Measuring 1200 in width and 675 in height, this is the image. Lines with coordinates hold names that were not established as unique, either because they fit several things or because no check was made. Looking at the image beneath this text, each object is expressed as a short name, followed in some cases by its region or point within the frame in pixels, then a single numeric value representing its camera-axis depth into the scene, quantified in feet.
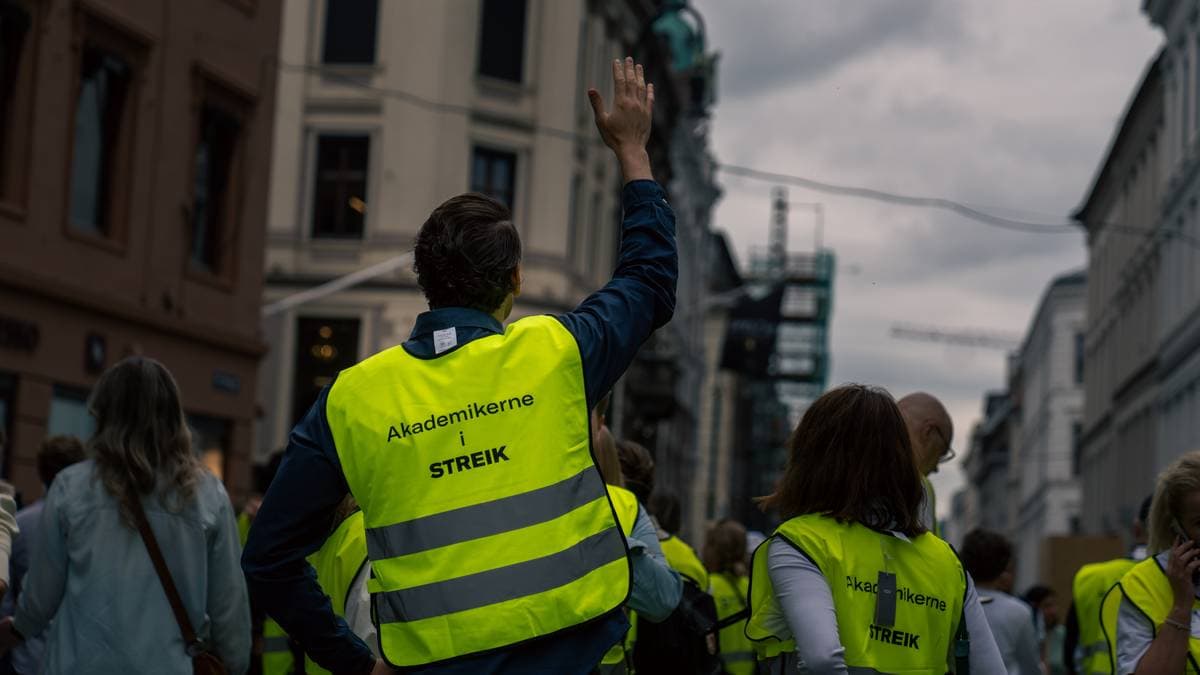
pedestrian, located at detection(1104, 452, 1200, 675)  17.98
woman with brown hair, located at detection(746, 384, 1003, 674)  15.20
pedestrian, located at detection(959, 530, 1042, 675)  28.73
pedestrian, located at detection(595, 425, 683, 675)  17.26
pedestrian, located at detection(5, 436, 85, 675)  22.56
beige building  123.03
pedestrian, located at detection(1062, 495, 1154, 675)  32.53
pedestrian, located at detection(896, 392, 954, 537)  21.20
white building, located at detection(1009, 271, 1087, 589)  306.96
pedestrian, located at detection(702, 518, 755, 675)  36.01
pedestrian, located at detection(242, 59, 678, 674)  12.19
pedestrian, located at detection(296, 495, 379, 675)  19.54
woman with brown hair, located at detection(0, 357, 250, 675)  19.61
